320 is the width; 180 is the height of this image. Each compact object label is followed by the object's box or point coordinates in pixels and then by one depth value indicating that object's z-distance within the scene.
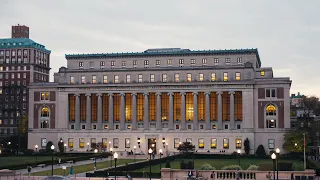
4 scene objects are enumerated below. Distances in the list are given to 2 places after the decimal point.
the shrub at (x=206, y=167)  74.62
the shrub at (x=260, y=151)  140.00
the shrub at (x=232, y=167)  72.19
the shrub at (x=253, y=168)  73.57
